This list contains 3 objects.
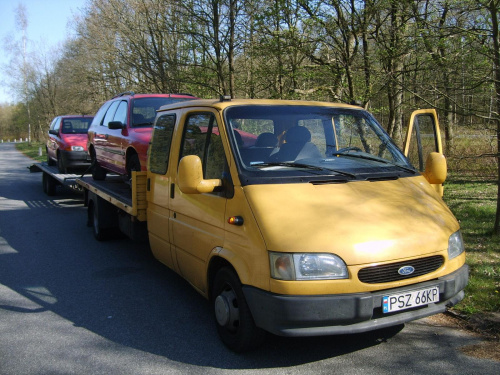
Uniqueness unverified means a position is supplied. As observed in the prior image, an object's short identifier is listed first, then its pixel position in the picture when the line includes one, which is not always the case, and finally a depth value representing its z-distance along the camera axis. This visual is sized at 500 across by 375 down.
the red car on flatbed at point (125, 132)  7.20
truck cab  3.23
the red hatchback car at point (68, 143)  12.85
